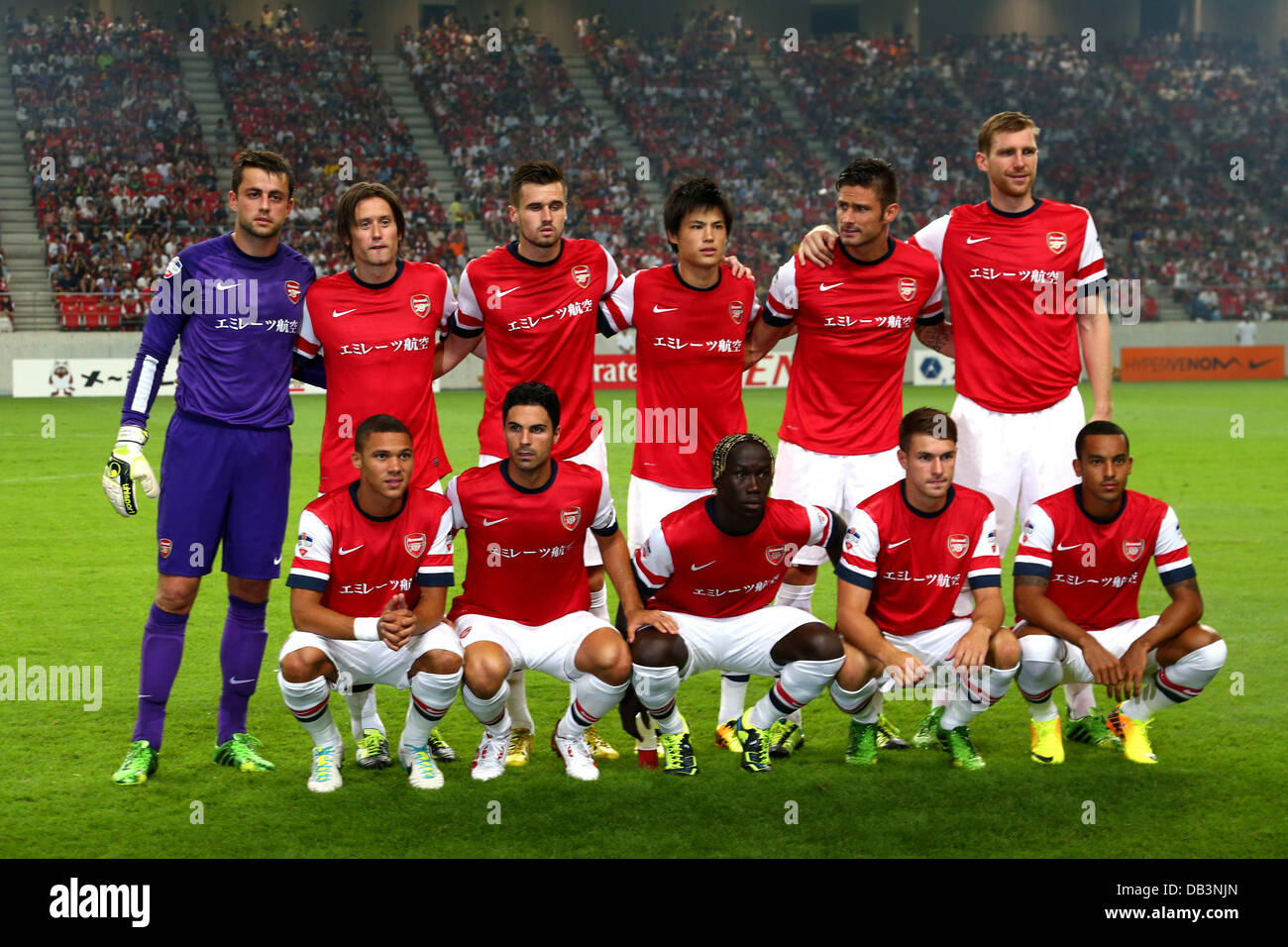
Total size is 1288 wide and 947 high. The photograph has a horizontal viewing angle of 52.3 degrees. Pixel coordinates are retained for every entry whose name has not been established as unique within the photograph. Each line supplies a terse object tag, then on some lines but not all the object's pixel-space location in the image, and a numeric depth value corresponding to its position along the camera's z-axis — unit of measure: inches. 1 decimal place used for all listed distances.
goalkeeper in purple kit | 189.5
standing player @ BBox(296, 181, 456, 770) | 195.8
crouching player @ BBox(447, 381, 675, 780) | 185.2
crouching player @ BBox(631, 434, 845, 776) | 186.9
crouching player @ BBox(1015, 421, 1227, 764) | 189.3
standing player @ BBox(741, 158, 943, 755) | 209.5
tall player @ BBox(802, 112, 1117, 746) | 207.8
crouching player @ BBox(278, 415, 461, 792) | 180.5
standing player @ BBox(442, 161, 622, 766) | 203.8
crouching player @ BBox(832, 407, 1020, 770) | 188.2
